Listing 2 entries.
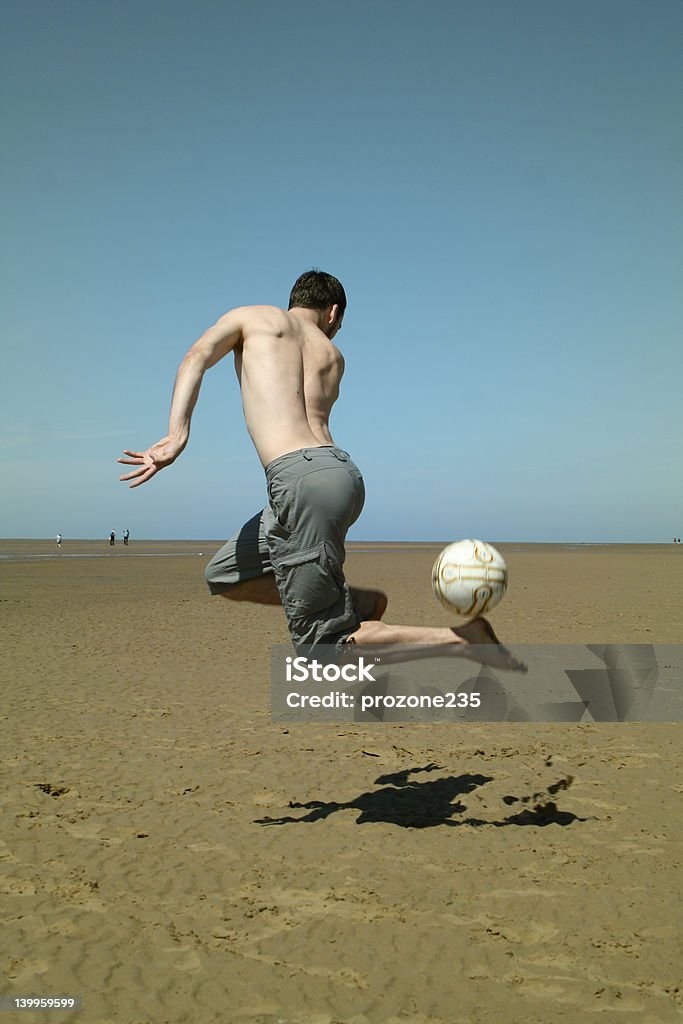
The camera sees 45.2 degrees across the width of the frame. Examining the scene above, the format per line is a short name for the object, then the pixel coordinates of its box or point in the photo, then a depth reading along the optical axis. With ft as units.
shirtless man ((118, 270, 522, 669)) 11.93
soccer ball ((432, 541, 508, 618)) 13.07
